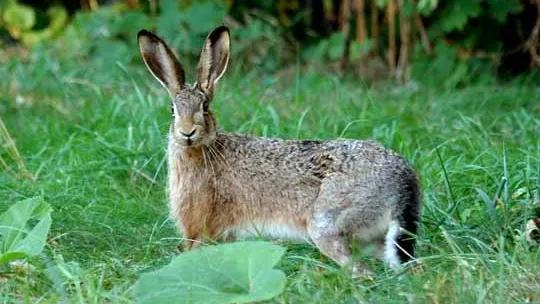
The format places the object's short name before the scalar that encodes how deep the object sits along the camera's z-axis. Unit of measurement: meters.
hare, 9.21
